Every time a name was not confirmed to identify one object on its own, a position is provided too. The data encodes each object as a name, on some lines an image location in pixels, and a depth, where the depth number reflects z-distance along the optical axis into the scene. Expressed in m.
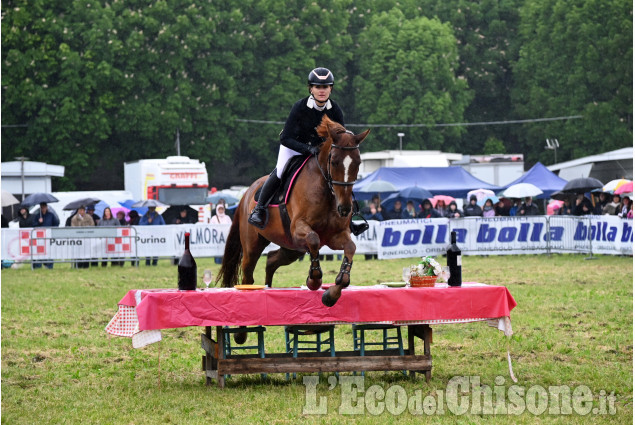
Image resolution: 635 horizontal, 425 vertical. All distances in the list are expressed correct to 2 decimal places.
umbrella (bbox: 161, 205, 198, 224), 76.57
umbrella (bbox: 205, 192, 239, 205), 75.06
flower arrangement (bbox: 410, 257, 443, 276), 19.09
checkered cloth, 18.48
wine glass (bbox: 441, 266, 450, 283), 19.11
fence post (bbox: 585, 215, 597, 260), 53.82
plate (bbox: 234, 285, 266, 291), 18.61
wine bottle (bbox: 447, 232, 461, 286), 19.16
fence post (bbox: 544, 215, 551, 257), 56.69
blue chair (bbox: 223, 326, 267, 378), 18.78
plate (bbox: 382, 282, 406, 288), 19.31
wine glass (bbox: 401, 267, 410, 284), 19.22
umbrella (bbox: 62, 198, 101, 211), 60.81
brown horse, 17.59
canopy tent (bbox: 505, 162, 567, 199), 74.62
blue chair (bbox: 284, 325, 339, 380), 18.81
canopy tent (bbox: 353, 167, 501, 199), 80.44
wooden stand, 18.44
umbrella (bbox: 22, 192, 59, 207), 60.06
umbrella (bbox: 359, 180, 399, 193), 72.01
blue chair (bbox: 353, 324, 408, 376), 19.07
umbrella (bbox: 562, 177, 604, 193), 63.24
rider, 18.95
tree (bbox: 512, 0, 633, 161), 116.31
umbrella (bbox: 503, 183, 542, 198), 66.37
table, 17.97
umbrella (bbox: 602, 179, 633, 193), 60.84
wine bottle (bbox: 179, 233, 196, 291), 18.53
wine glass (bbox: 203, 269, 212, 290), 19.18
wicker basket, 19.03
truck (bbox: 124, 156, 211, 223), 79.75
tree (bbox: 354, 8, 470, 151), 124.81
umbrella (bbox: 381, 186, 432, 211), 70.56
